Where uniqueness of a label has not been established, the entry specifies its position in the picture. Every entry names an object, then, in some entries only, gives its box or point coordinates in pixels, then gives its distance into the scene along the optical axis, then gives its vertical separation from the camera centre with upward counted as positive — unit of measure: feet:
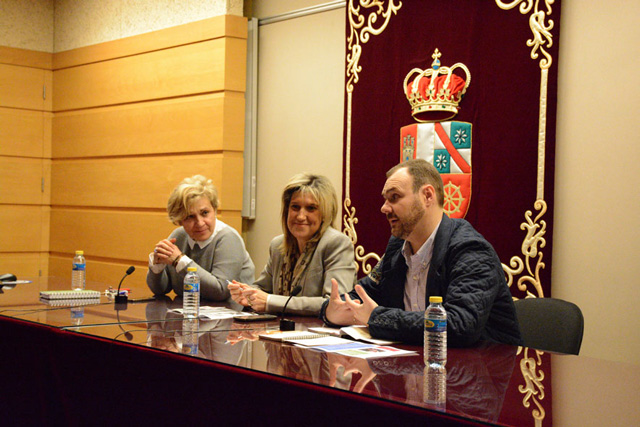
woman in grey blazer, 10.14 -0.57
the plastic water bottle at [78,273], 12.34 -1.24
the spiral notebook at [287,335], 7.58 -1.39
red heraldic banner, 11.97 +1.81
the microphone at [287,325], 8.28 -1.37
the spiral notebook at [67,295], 10.83 -1.44
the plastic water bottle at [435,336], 6.41 -1.14
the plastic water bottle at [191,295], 9.39 -1.21
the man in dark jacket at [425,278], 7.39 -0.76
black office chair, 8.34 -1.32
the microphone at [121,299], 10.54 -1.46
